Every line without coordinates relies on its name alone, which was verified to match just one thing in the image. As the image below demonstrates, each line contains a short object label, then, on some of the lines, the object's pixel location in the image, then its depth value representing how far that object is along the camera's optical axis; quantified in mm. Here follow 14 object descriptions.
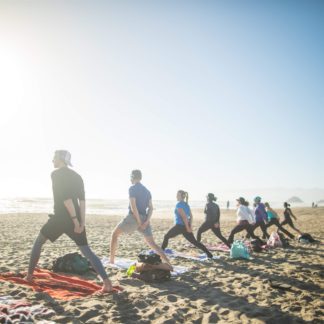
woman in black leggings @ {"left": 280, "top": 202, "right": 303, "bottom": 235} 14629
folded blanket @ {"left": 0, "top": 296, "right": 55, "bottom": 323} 4008
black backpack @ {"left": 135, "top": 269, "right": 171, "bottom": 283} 6316
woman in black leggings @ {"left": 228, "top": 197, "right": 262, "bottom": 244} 11098
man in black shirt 5395
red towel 5340
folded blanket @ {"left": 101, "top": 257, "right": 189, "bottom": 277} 7229
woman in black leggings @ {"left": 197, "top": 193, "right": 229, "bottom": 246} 10070
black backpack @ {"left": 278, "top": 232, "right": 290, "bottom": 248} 11681
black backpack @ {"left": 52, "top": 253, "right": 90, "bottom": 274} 7055
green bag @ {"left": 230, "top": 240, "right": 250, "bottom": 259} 9180
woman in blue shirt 8500
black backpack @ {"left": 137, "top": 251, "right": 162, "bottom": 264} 6551
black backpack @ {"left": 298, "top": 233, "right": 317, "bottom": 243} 13180
